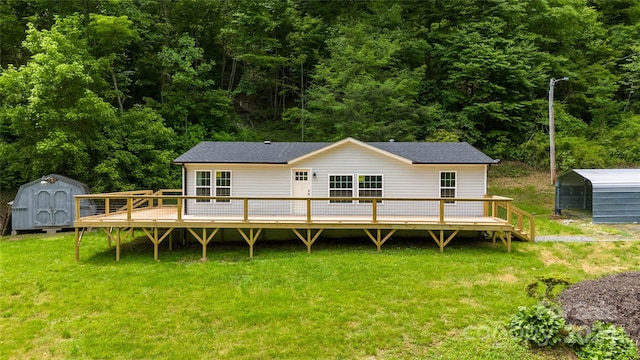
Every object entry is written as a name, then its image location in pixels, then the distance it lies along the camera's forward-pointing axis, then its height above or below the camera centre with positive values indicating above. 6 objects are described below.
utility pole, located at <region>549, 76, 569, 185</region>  18.72 +1.72
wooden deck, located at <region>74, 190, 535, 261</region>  10.30 -1.21
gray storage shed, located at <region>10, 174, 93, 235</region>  14.06 -1.00
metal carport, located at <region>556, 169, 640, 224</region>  13.35 -0.75
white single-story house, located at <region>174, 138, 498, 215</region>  12.22 +0.08
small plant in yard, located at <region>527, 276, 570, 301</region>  7.41 -2.33
